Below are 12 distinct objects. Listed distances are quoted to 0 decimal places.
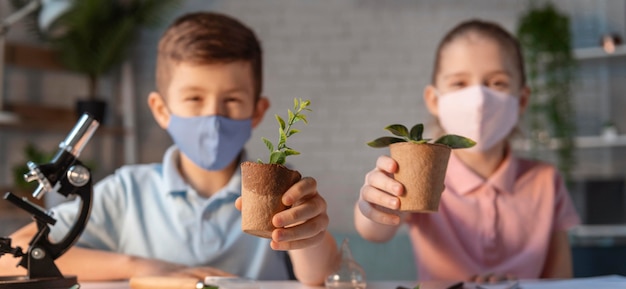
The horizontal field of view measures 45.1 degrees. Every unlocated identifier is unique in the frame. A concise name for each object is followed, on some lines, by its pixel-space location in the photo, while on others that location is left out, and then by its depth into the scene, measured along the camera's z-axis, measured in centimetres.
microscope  123
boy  177
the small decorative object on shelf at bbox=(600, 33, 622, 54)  507
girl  187
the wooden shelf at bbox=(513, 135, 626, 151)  500
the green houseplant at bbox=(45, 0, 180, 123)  488
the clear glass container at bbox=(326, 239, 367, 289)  136
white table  142
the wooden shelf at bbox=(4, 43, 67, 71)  492
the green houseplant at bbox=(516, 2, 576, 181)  479
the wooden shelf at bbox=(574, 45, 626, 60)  510
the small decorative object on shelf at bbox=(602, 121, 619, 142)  502
